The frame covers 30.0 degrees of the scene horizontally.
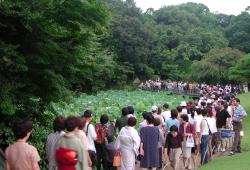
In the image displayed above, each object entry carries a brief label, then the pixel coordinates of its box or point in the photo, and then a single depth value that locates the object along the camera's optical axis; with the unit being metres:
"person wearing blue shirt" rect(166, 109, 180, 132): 11.30
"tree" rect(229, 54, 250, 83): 28.91
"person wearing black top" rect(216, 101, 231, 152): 14.15
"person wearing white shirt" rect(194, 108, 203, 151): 11.98
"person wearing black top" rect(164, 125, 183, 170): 10.55
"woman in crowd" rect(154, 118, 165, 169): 10.43
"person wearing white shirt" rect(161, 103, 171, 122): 12.59
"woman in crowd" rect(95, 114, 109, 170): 9.59
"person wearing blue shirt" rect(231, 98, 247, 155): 13.66
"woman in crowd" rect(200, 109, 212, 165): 12.16
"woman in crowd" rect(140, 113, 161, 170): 9.70
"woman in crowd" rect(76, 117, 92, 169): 6.29
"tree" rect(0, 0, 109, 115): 7.32
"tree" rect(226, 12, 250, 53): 64.06
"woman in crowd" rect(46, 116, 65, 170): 6.93
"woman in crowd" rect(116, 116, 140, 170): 8.88
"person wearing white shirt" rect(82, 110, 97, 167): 8.75
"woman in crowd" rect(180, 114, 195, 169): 11.27
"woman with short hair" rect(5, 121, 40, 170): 5.69
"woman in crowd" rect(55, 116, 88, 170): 6.16
